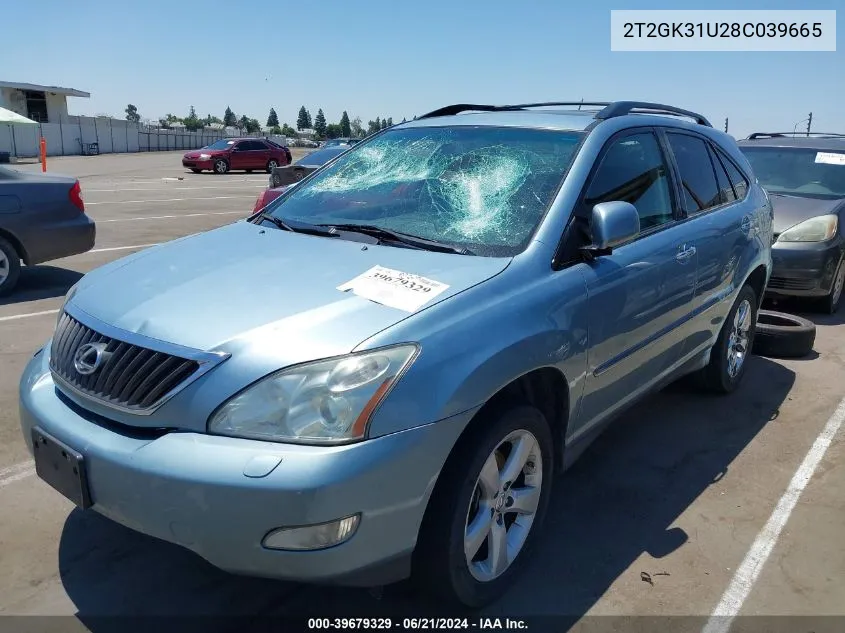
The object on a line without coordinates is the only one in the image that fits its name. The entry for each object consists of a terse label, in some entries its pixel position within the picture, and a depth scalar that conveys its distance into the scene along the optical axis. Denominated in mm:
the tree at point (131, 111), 115488
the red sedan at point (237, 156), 27234
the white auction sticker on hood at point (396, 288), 2434
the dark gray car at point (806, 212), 6875
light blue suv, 2109
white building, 45781
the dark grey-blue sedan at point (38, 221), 6945
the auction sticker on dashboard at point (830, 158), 7776
